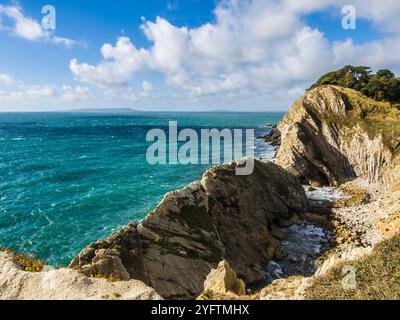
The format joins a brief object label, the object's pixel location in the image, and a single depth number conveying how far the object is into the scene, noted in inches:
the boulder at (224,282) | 611.8
